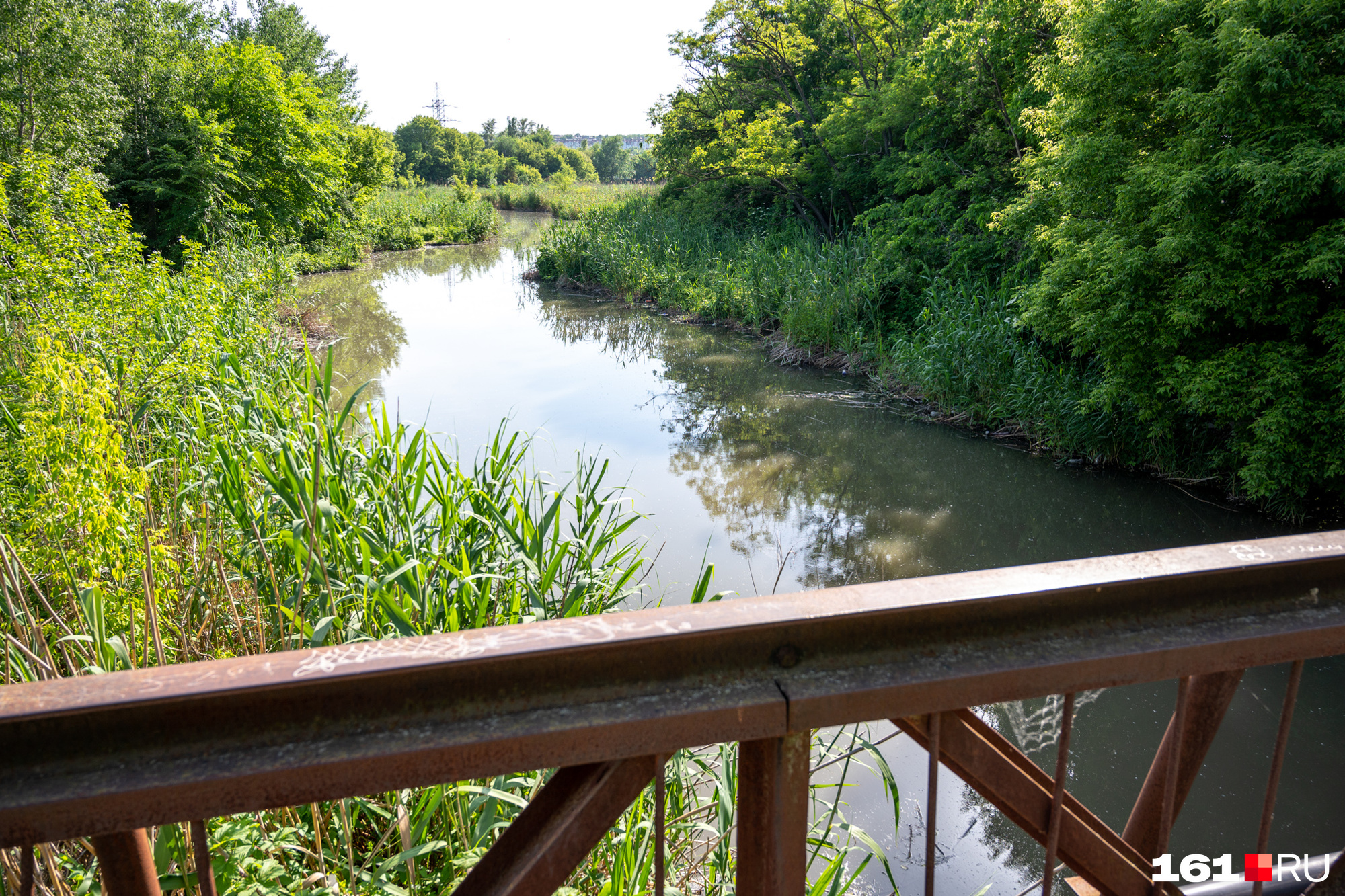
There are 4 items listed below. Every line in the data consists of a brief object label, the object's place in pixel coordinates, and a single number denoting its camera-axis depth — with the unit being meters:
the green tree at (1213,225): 5.29
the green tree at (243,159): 15.99
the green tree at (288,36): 34.59
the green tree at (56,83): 13.02
